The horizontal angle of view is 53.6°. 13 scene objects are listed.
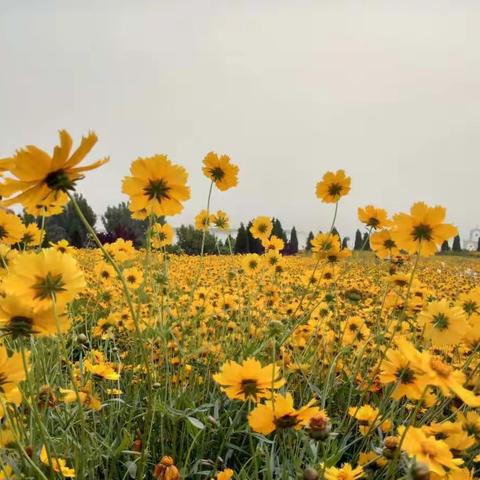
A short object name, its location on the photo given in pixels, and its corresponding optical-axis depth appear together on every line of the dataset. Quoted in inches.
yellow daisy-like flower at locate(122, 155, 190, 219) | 32.1
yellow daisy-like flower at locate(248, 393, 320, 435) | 30.6
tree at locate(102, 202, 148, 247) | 1019.9
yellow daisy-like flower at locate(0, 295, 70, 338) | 26.6
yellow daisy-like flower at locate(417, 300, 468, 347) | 44.8
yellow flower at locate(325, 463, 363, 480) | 31.8
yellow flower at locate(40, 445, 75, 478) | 34.5
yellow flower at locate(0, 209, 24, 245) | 55.2
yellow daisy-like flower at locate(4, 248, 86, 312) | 26.3
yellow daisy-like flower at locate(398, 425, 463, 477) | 27.8
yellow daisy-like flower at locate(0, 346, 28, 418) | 29.3
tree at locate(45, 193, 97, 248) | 792.7
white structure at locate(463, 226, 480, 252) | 965.8
